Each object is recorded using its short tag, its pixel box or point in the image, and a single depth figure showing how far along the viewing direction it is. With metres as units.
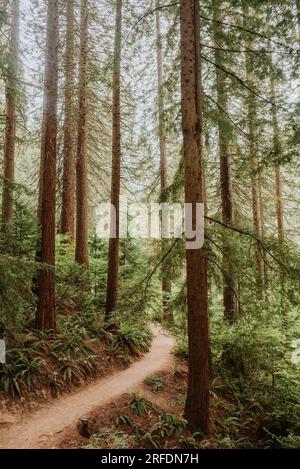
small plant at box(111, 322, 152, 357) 10.30
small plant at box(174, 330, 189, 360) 11.09
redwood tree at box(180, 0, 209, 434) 6.29
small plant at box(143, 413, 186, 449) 6.36
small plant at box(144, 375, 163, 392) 8.63
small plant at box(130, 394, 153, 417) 7.30
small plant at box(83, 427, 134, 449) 5.92
